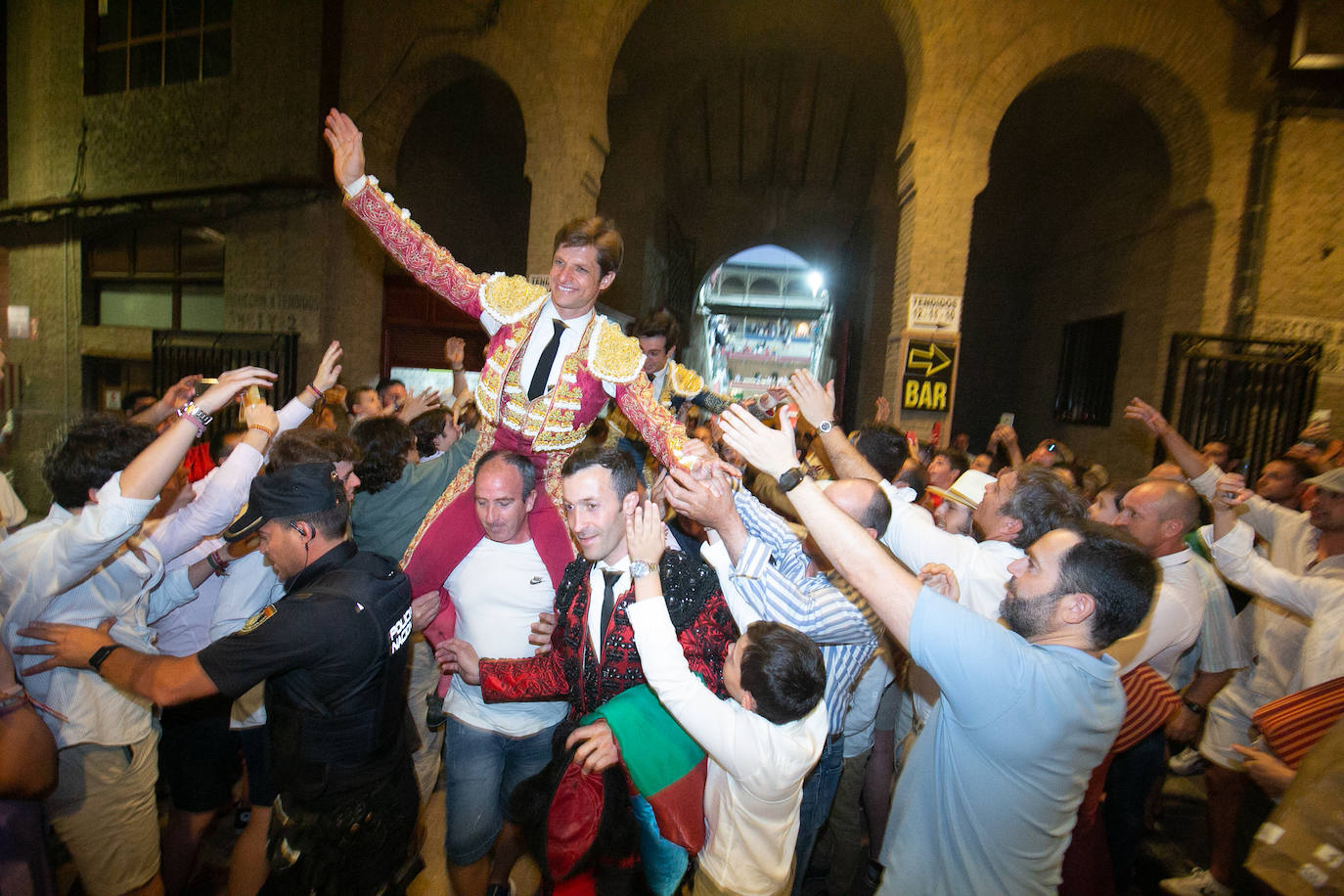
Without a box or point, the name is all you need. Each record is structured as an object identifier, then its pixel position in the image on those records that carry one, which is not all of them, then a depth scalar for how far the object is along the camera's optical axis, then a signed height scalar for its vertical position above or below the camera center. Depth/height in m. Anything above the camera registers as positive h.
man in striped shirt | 2.01 -0.65
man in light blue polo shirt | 1.48 -0.66
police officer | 1.73 -0.91
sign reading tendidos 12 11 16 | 6.52 +0.96
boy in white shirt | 1.70 -0.92
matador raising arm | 2.58 +0.09
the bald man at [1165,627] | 2.51 -0.85
